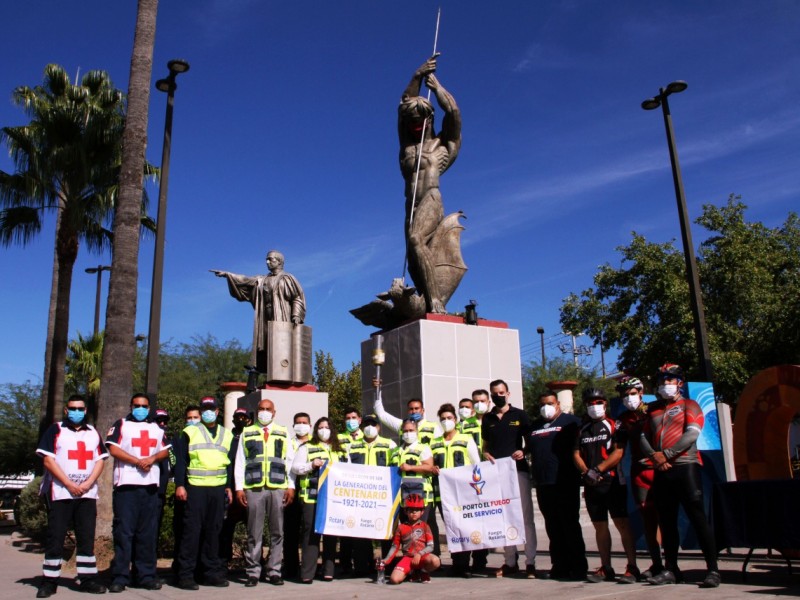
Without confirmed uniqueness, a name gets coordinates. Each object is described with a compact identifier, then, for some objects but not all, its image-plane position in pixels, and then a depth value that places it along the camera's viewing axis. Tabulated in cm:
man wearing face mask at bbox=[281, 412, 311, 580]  849
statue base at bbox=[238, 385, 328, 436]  1381
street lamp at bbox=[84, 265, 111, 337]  2853
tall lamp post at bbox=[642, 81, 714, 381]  1296
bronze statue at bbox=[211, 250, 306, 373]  1466
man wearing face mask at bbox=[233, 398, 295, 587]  808
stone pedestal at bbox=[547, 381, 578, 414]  1689
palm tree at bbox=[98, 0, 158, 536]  1167
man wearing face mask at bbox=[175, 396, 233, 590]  785
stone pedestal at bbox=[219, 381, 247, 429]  1452
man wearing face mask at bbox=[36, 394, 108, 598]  739
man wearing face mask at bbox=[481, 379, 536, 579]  820
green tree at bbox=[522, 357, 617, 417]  3959
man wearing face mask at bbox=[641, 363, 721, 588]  698
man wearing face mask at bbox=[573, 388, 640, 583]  736
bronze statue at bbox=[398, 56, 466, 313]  1426
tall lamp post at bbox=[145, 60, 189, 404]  1281
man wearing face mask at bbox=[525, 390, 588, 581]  765
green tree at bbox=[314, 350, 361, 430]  3145
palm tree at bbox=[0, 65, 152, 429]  1852
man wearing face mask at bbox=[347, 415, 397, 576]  859
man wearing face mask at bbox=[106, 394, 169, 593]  755
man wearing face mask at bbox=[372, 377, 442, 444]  879
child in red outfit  780
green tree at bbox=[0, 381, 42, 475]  3053
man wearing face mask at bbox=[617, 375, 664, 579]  721
